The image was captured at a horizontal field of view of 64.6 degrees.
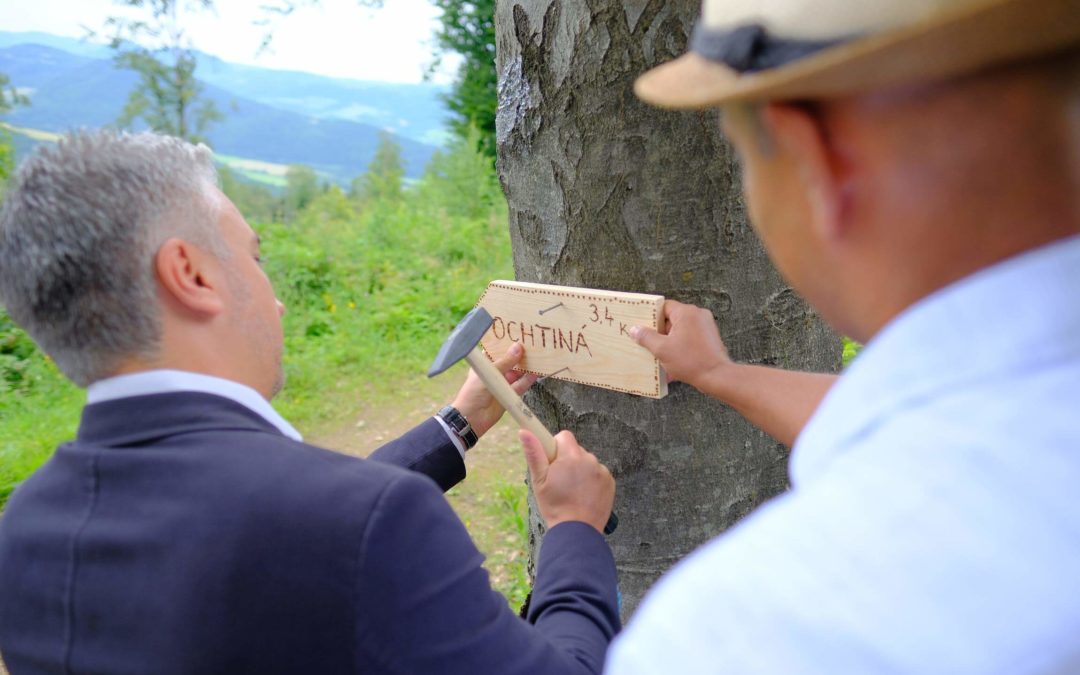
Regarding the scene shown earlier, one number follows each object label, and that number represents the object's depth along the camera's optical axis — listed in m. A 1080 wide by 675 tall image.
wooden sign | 1.65
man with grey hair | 1.09
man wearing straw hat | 0.57
